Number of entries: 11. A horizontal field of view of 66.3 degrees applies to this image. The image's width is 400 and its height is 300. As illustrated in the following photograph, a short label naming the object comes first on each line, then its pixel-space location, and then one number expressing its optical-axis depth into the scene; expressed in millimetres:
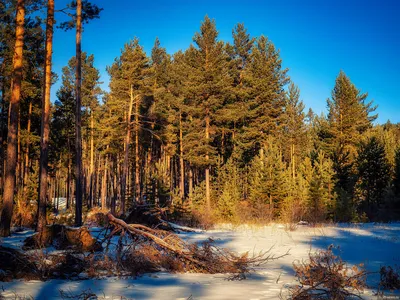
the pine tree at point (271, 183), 21734
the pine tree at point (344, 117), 35219
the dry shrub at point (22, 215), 14288
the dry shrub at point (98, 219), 15678
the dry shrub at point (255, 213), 17875
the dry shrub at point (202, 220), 16558
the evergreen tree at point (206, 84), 26734
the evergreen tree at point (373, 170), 28781
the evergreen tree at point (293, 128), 39469
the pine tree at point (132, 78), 25581
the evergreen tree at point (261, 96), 31922
